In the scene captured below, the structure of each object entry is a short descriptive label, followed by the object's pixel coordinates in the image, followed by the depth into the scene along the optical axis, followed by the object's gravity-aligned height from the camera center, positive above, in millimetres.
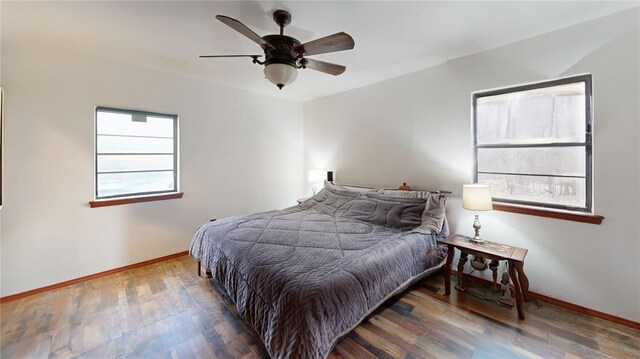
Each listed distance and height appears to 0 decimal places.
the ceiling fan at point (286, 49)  1666 +942
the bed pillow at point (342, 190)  3246 -160
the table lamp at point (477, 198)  2242 -184
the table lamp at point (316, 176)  4195 +47
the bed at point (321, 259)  1396 -615
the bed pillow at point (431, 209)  2457 -327
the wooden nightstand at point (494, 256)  2008 -672
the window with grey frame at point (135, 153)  2834 +331
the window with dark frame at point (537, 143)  2141 +346
